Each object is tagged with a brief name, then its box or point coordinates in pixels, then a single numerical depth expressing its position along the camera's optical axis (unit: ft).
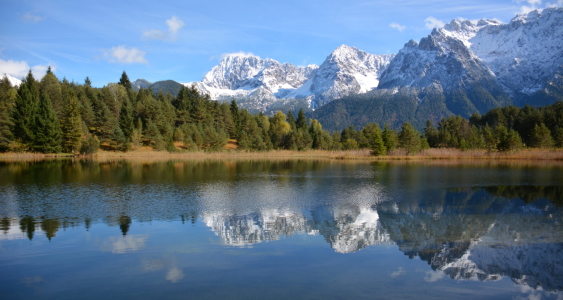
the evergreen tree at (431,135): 345.33
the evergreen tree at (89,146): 231.91
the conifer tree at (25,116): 229.66
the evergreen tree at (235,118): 346.64
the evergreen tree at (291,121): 391.53
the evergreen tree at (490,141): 262.06
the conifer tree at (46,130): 231.50
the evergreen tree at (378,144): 252.21
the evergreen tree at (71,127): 239.50
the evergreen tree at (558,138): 271.90
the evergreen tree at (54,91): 273.27
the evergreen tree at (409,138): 258.43
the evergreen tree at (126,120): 266.77
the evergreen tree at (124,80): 416.26
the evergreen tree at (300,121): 403.09
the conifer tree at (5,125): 217.95
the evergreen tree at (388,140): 258.49
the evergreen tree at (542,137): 268.41
